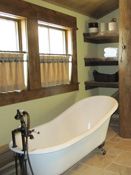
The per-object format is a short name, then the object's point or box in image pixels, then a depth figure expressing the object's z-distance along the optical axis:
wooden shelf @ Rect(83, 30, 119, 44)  4.06
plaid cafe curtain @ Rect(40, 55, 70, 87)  3.39
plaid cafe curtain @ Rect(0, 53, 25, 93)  2.72
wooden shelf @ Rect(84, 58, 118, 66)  4.37
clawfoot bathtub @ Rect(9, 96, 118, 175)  2.03
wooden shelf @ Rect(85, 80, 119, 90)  4.15
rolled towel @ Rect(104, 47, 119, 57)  4.07
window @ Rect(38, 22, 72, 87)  3.42
